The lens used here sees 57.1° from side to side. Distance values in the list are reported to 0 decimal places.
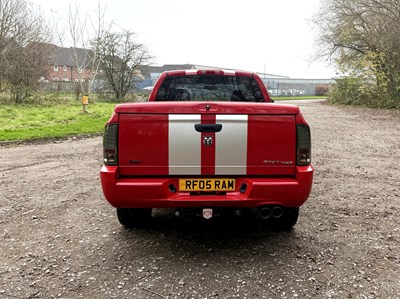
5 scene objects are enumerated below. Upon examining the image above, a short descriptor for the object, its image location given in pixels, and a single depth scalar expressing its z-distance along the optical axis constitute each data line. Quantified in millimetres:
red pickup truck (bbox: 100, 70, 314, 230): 3221
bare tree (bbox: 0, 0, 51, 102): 23094
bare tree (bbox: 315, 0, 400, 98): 21984
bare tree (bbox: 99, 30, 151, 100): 34000
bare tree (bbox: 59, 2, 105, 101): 19844
